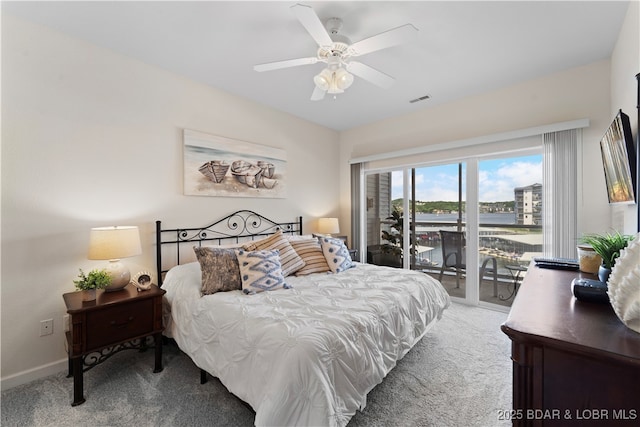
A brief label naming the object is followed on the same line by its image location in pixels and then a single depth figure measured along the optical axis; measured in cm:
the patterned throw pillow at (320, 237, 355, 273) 282
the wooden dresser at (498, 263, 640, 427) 78
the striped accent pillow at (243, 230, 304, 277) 262
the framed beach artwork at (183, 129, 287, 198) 289
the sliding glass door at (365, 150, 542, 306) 328
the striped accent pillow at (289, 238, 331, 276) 273
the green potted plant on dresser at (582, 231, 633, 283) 137
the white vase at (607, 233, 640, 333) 85
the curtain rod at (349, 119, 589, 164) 273
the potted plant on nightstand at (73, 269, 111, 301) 196
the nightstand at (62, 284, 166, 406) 179
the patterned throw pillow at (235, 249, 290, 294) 216
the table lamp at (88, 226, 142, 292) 201
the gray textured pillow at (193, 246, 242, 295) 212
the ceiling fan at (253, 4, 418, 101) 164
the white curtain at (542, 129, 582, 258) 276
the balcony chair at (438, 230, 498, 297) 351
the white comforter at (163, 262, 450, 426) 126
